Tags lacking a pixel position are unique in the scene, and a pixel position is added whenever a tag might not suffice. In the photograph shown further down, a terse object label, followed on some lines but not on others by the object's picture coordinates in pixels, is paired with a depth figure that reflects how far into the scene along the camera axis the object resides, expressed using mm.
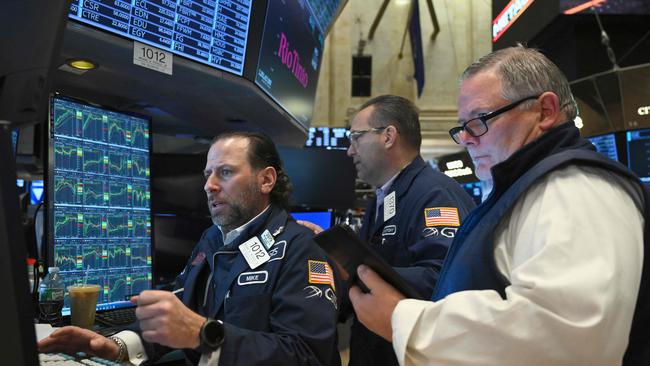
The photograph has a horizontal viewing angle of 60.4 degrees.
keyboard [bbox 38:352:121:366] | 1241
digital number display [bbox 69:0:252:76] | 2133
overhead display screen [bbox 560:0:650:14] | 5324
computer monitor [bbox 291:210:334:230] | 4203
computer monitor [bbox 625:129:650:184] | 4520
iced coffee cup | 2113
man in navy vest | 975
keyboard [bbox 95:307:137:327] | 2221
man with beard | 1458
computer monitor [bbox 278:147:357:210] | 4344
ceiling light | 2340
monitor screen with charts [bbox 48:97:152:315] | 2236
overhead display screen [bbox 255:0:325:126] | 3113
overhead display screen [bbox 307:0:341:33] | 3971
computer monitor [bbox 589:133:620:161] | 4766
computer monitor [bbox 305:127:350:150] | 5855
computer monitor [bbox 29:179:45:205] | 4949
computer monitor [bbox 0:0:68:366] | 640
